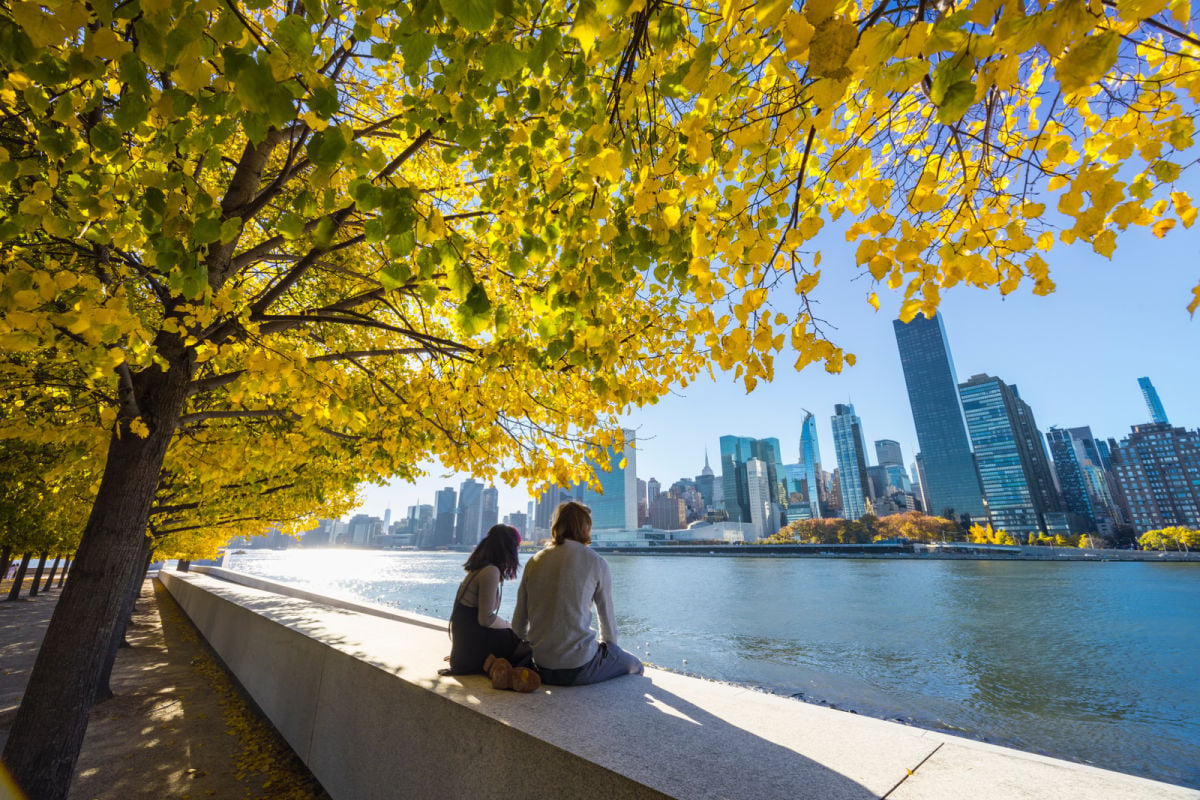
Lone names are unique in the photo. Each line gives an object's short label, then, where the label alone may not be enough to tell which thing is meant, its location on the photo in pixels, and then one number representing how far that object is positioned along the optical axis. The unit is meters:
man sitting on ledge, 3.46
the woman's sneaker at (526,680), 3.18
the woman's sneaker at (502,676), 3.24
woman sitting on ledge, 3.65
